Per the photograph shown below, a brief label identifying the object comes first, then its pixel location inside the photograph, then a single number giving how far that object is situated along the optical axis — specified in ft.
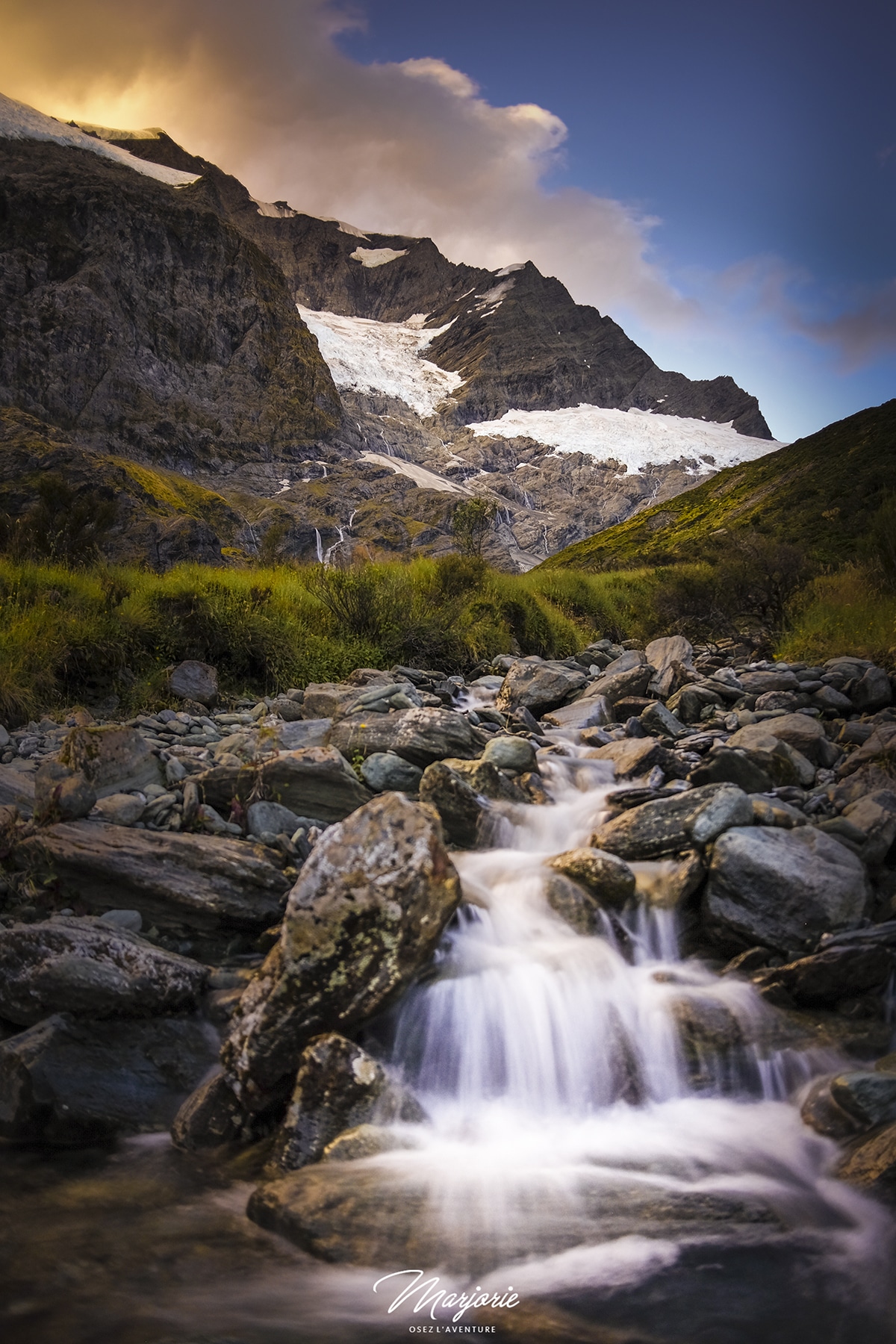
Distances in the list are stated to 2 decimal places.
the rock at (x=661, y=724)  23.73
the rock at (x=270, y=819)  15.98
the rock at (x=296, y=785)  16.89
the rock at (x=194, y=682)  25.81
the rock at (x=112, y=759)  16.51
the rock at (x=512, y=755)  20.99
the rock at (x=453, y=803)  17.60
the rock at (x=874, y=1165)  9.17
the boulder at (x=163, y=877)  13.64
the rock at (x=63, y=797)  14.85
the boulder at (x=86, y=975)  11.12
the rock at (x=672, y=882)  14.52
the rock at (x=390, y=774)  18.92
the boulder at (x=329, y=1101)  9.50
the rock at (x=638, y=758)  20.76
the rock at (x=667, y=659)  29.27
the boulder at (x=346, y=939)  10.16
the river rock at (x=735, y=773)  18.20
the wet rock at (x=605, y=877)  14.79
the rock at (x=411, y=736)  20.30
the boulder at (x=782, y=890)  13.50
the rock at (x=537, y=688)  29.78
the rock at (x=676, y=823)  15.31
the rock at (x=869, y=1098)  10.14
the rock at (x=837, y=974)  12.51
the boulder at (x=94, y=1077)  10.16
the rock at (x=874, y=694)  23.04
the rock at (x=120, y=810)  15.25
